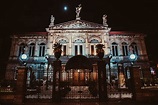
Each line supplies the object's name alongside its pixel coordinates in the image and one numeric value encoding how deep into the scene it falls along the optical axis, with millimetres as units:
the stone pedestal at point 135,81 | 9416
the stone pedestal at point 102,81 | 9727
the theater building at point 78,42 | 29766
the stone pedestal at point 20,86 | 9211
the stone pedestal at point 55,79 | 9674
